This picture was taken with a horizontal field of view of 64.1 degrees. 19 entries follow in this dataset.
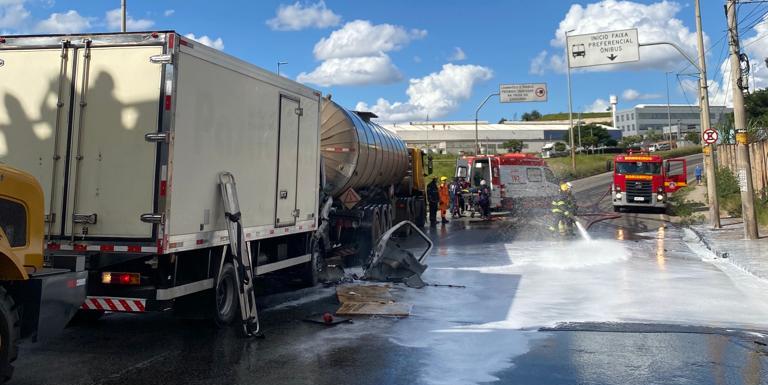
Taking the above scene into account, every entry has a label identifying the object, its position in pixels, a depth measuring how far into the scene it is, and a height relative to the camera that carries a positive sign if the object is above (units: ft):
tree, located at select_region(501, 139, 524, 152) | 287.09 +42.93
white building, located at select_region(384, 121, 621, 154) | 346.33 +61.77
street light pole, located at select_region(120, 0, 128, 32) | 63.52 +23.04
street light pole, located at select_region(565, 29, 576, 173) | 151.37 +28.98
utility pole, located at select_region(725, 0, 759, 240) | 51.70 +8.58
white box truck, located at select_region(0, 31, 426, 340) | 19.79 +2.62
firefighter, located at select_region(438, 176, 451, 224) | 81.61 +5.31
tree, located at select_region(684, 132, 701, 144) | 306.64 +50.44
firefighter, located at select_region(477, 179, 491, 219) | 85.25 +4.79
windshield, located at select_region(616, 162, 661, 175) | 90.85 +10.16
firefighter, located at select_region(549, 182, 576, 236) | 59.72 +2.20
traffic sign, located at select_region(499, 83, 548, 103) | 142.00 +33.43
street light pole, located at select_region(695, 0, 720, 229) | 63.10 +11.96
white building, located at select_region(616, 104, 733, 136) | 517.55 +101.69
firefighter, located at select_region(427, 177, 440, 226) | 79.30 +4.72
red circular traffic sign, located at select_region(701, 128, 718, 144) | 59.88 +9.75
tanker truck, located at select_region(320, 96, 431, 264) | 42.09 +4.40
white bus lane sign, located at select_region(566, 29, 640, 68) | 74.38 +23.72
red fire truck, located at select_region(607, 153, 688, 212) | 90.33 +7.99
